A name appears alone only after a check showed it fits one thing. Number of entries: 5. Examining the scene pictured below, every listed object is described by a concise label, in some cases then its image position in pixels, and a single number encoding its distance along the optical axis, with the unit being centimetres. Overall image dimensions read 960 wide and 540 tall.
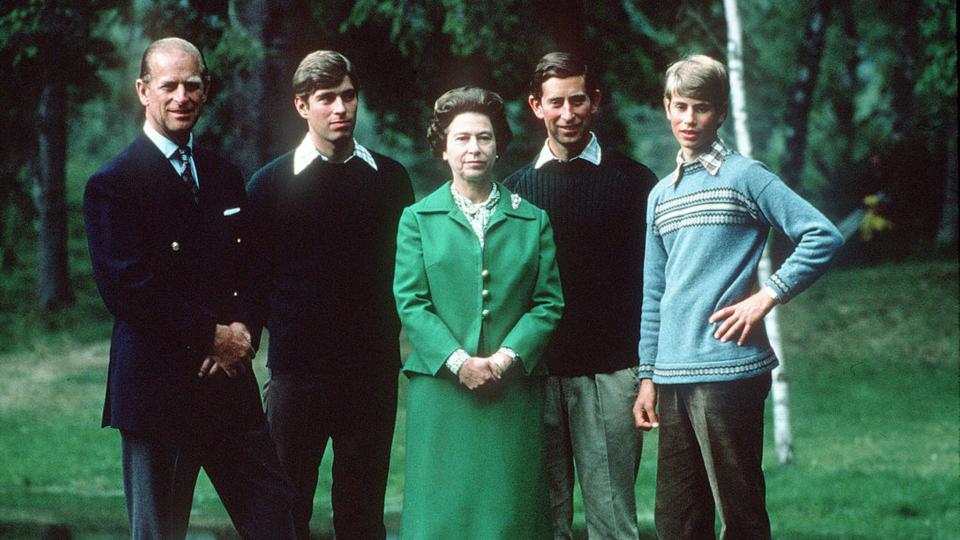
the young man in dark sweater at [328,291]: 1178
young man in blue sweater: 997
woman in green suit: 1060
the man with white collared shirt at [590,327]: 1137
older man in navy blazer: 1017
